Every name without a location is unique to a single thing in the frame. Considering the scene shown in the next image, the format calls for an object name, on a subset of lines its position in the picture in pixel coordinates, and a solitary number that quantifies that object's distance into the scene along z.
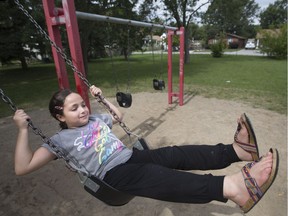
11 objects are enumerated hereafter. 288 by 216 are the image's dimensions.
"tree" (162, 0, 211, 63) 18.38
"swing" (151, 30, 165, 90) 4.97
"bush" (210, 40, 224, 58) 24.30
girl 1.51
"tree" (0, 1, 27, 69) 11.06
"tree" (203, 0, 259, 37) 63.83
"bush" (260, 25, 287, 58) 20.27
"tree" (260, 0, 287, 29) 71.25
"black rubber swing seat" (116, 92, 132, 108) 3.20
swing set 1.63
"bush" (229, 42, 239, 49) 50.42
